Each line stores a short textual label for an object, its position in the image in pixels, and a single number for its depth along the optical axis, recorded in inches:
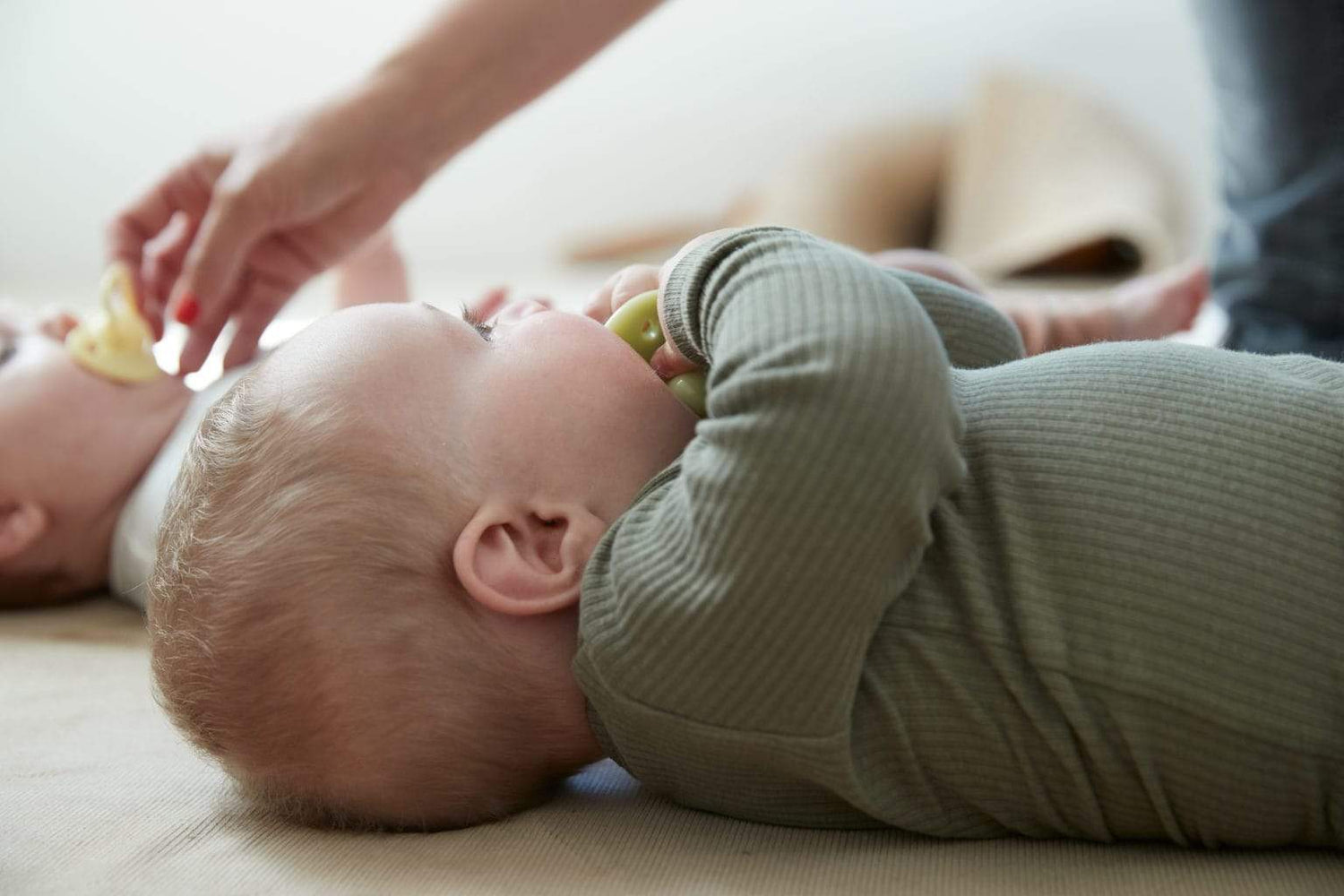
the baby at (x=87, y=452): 50.0
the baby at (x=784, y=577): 26.2
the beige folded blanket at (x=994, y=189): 103.7
